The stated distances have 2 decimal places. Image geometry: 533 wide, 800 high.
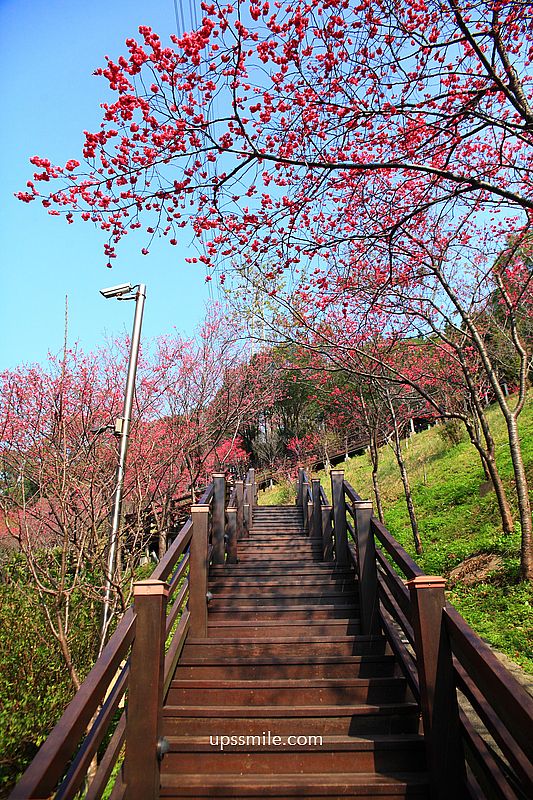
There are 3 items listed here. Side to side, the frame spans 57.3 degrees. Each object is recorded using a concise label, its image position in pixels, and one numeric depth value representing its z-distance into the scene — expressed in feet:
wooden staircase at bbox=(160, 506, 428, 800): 8.44
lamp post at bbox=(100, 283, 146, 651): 16.44
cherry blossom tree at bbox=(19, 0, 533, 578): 13.26
